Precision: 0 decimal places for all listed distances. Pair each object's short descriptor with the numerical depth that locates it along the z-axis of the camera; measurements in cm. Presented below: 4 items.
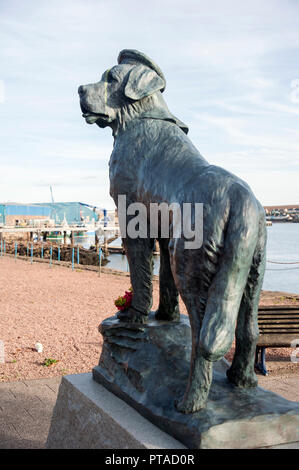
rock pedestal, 270
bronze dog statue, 264
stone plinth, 294
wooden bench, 660
